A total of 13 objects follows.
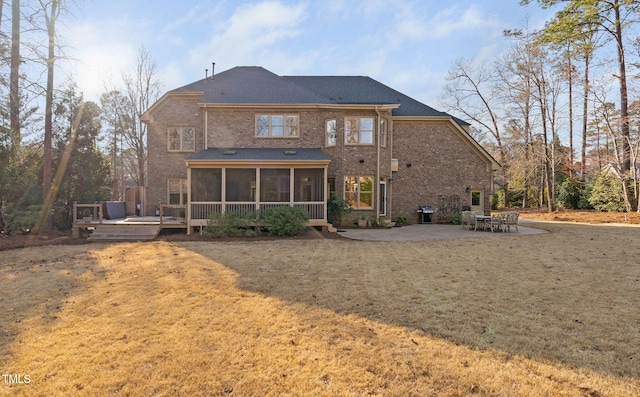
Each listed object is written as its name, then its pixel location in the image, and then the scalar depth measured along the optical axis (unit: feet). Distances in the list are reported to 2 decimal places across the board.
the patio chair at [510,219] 48.25
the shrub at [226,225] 42.32
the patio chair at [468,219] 52.37
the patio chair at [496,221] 48.75
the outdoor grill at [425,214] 61.98
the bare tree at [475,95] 102.37
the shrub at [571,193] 91.76
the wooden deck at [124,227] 42.47
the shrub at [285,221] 42.96
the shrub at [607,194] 76.33
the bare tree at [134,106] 91.97
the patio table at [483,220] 50.17
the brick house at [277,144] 50.70
